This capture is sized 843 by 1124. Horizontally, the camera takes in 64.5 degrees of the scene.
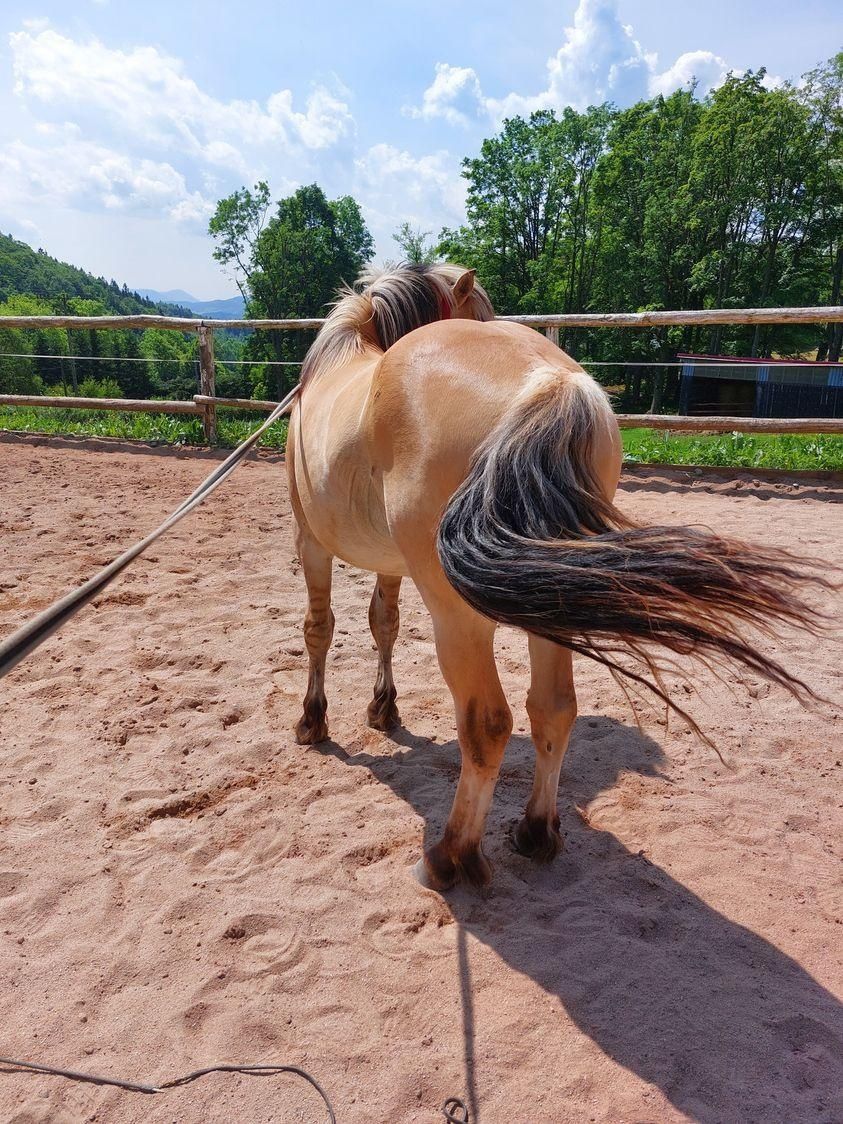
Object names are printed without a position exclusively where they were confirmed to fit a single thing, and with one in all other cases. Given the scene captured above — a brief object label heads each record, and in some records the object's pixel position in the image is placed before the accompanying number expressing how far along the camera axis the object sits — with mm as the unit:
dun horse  1327
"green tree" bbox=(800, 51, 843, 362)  23719
